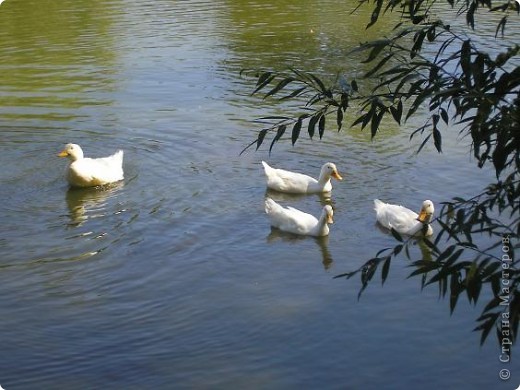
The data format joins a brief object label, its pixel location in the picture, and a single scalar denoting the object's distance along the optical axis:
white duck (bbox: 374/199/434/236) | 12.76
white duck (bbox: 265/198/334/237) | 12.98
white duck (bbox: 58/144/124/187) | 14.77
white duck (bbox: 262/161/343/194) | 14.48
